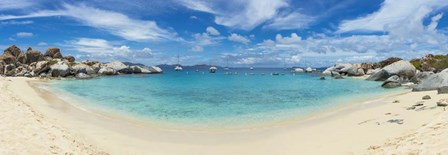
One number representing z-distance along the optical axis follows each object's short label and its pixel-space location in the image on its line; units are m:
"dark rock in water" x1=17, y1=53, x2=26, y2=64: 100.81
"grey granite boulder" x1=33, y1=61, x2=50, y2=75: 80.56
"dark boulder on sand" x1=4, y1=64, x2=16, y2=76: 85.50
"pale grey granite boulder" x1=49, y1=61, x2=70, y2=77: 77.75
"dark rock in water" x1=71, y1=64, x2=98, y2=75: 82.88
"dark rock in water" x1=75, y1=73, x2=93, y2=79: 75.71
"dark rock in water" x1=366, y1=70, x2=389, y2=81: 61.28
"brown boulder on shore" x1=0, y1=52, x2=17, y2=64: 95.06
